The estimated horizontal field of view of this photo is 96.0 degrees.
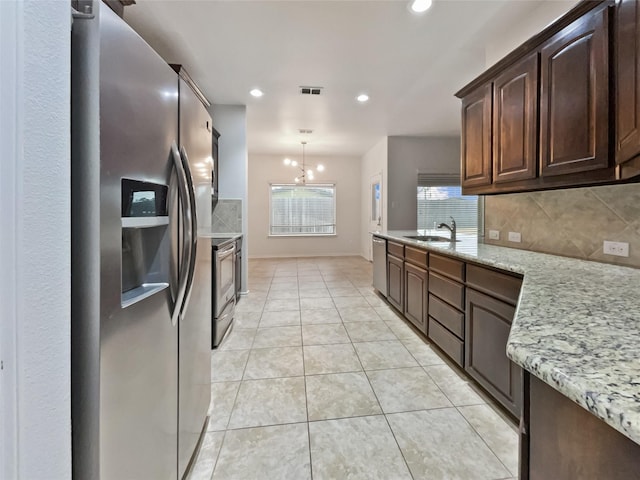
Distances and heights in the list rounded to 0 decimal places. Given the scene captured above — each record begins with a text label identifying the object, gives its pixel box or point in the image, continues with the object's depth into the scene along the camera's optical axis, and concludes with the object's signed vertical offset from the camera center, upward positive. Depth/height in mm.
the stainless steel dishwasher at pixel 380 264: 3781 -428
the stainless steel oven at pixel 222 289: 2527 -525
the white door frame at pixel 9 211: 446 +33
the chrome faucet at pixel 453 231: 3183 +31
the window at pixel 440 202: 6188 +705
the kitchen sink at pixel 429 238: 3245 -53
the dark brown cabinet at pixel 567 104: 1334 +755
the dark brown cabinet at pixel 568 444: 454 -375
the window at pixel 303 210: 7871 +652
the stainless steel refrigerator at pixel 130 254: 655 -63
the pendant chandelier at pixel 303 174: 7723 +1578
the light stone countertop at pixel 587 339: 452 -240
